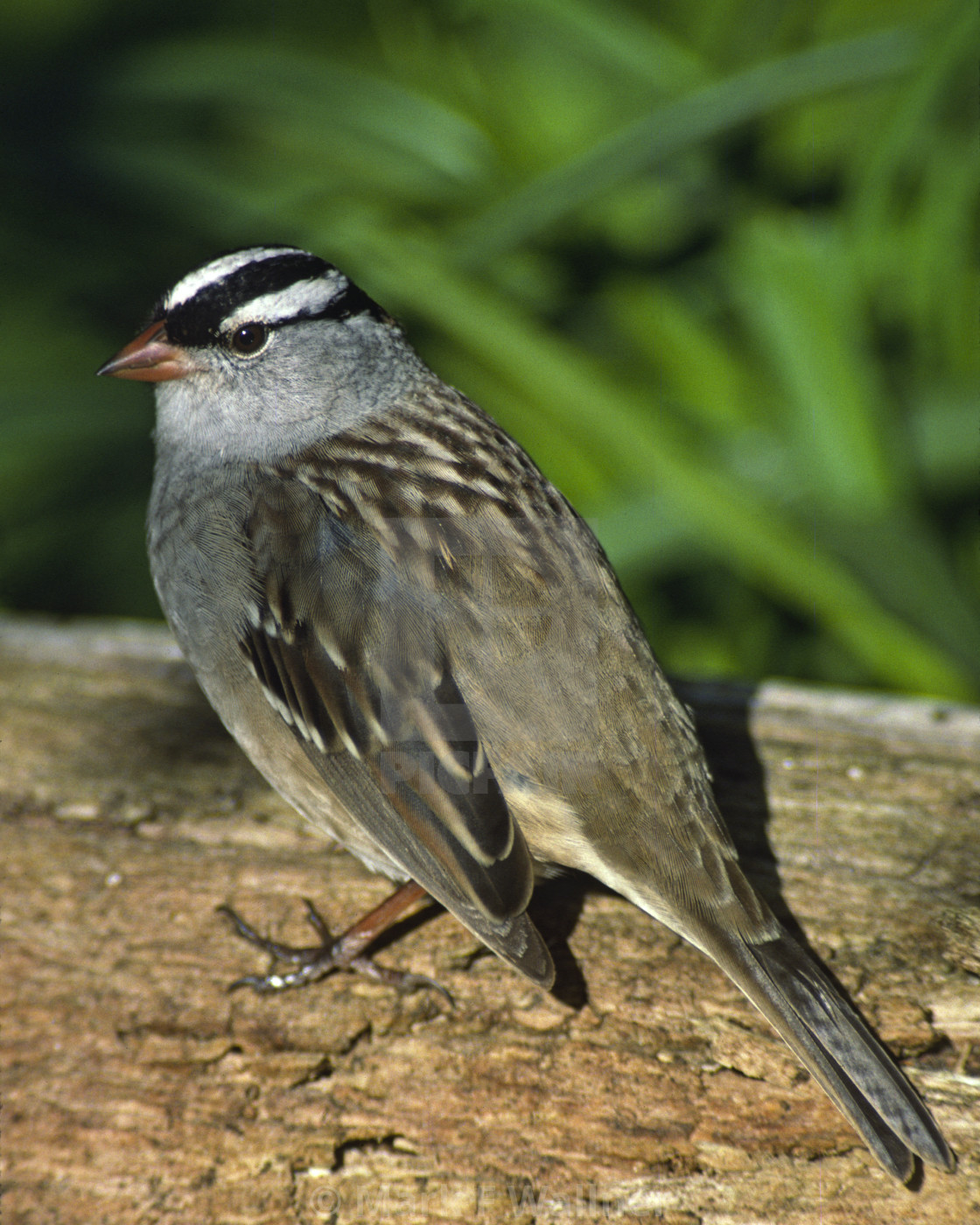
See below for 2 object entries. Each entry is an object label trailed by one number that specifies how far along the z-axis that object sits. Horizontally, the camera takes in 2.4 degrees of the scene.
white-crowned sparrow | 2.51
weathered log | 2.50
